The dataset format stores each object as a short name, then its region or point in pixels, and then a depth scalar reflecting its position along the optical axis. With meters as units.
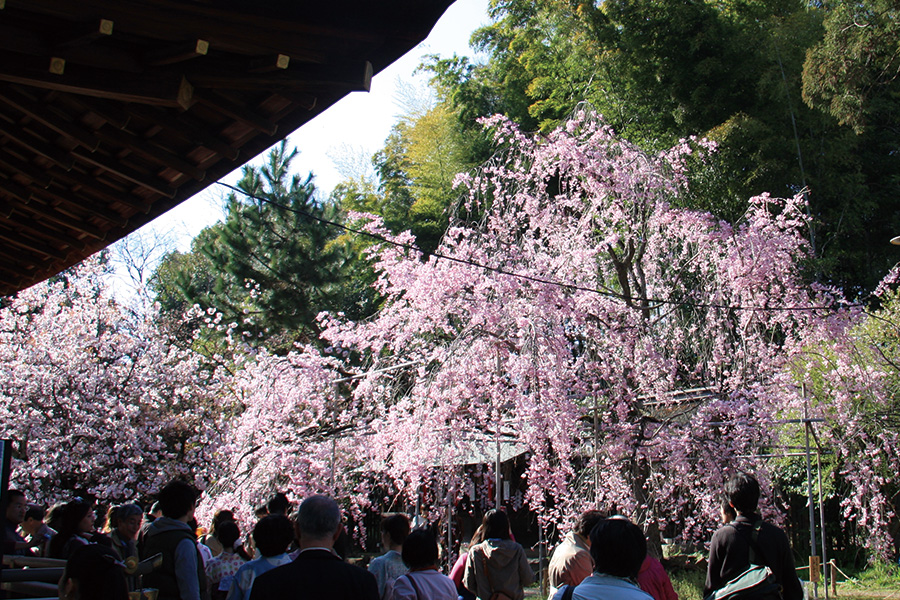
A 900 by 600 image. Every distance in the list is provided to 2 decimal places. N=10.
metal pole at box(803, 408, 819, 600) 8.25
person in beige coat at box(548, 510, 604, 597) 3.57
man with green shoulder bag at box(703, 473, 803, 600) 3.21
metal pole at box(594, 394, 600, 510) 7.72
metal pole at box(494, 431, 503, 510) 7.66
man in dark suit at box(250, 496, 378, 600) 2.23
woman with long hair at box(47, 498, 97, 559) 4.06
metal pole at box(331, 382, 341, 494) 9.69
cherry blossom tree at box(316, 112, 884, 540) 8.06
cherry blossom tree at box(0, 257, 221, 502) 11.78
